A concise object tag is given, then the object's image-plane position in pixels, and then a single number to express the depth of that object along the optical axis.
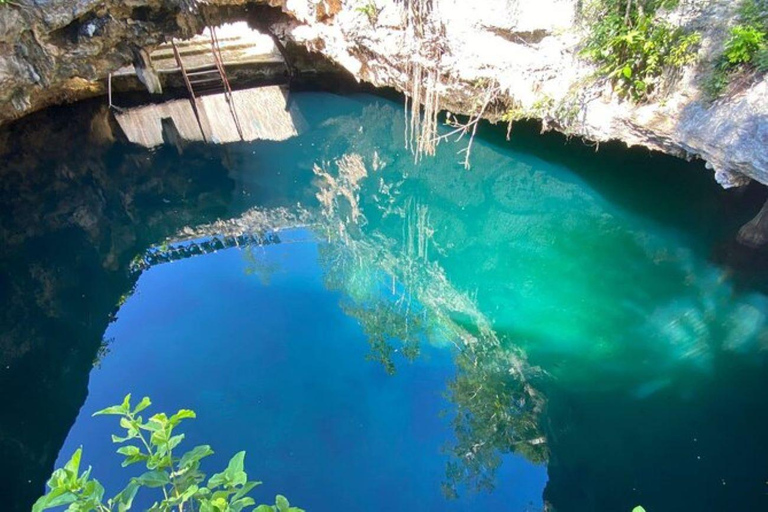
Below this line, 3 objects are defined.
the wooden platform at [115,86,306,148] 10.59
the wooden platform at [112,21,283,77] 11.91
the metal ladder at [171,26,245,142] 11.44
